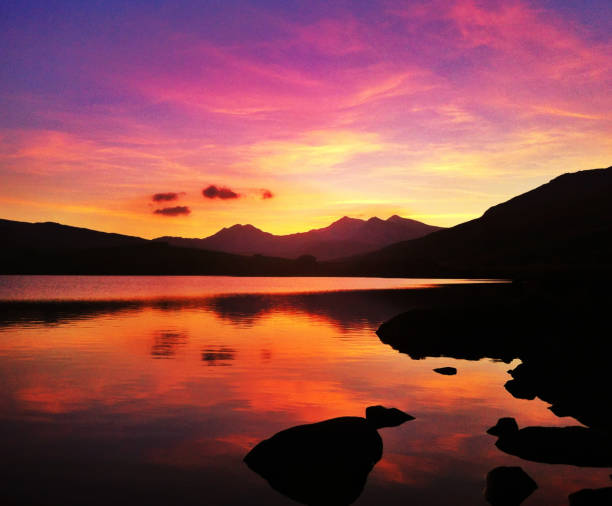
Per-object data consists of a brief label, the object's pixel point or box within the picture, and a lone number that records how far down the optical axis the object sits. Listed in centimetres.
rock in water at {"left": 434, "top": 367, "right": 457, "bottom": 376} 3462
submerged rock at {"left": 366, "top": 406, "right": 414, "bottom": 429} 2231
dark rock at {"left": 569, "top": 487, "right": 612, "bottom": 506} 1384
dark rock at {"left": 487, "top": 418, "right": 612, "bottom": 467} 1775
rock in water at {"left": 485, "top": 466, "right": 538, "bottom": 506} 1540
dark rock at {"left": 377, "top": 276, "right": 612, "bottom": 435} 2733
